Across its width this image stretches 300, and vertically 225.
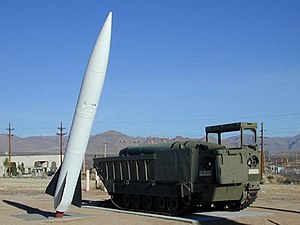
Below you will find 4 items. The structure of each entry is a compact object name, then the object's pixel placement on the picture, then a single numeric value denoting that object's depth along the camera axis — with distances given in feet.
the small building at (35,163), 254.84
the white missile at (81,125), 50.62
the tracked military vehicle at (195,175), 53.01
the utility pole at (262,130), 171.61
